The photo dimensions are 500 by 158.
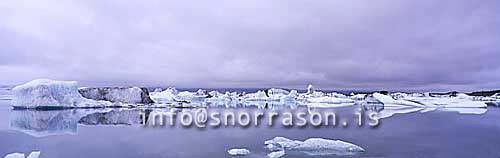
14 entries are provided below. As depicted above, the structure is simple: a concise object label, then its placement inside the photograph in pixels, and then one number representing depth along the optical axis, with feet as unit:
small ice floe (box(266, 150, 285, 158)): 16.20
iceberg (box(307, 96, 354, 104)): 87.07
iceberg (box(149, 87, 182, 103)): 74.74
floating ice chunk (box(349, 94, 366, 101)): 106.83
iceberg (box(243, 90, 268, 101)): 103.60
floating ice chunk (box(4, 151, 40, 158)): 14.52
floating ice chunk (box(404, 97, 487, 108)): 59.84
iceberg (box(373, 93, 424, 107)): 65.00
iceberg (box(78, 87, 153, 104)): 55.98
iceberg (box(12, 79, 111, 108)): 43.86
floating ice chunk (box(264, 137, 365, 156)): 17.36
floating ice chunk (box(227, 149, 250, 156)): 16.75
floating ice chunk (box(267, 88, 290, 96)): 109.95
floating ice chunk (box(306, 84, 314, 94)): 115.77
